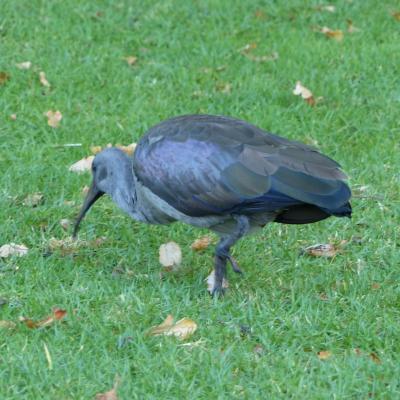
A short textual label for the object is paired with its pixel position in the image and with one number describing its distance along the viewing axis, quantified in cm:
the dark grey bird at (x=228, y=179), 1023
